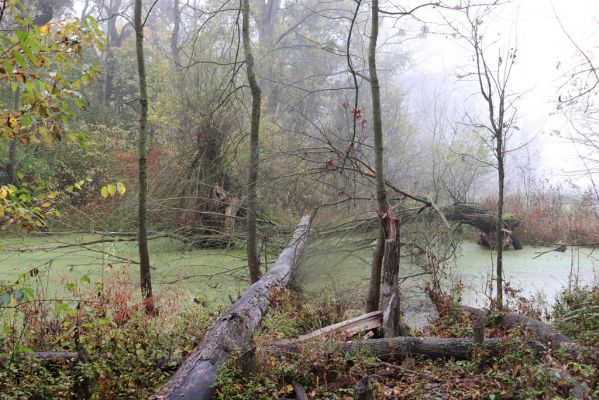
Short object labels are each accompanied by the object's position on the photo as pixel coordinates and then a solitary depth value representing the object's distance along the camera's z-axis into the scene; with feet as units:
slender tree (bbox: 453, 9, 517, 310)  20.95
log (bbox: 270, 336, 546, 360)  13.97
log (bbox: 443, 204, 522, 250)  32.50
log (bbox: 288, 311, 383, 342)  15.29
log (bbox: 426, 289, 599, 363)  12.97
